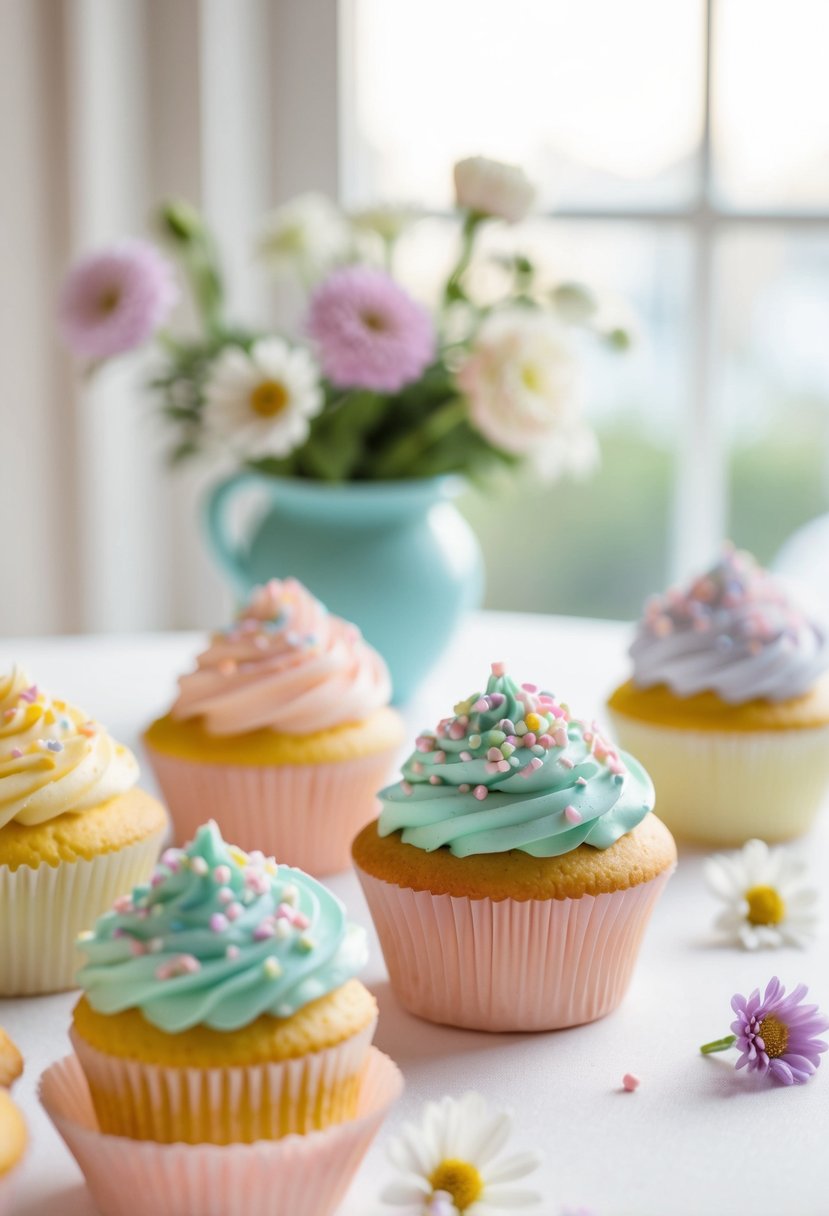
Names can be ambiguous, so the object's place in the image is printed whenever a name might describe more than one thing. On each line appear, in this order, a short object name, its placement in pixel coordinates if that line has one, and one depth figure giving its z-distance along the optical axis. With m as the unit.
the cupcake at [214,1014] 0.69
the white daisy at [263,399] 0.92
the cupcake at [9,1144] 0.67
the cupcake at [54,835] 0.79
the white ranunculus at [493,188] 0.94
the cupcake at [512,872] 0.77
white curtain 1.26
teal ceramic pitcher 0.95
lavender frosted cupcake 0.88
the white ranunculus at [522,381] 0.92
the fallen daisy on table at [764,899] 0.81
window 1.24
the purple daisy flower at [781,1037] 0.75
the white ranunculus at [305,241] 0.99
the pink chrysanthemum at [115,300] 0.95
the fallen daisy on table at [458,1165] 0.69
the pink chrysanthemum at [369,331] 0.92
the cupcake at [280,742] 0.86
